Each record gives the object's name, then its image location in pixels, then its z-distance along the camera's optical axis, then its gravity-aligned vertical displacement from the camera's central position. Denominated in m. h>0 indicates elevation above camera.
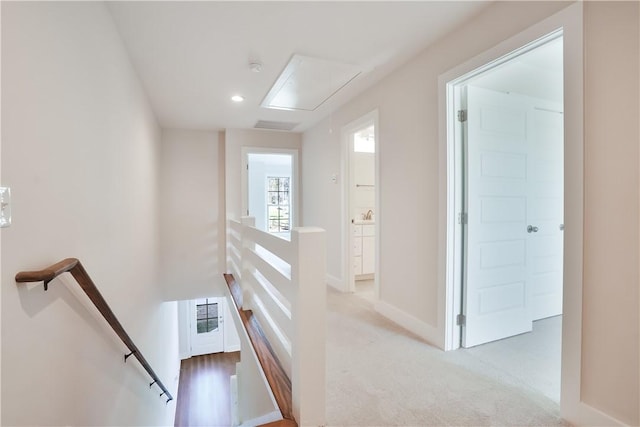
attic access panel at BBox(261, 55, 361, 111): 2.55 +1.19
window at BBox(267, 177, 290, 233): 8.29 +0.03
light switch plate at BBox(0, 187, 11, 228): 0.83 +0.00
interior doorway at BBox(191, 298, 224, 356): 6.67 -2.75
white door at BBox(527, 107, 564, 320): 2.65 -0.06
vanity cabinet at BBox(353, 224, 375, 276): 4.68 -0.69
